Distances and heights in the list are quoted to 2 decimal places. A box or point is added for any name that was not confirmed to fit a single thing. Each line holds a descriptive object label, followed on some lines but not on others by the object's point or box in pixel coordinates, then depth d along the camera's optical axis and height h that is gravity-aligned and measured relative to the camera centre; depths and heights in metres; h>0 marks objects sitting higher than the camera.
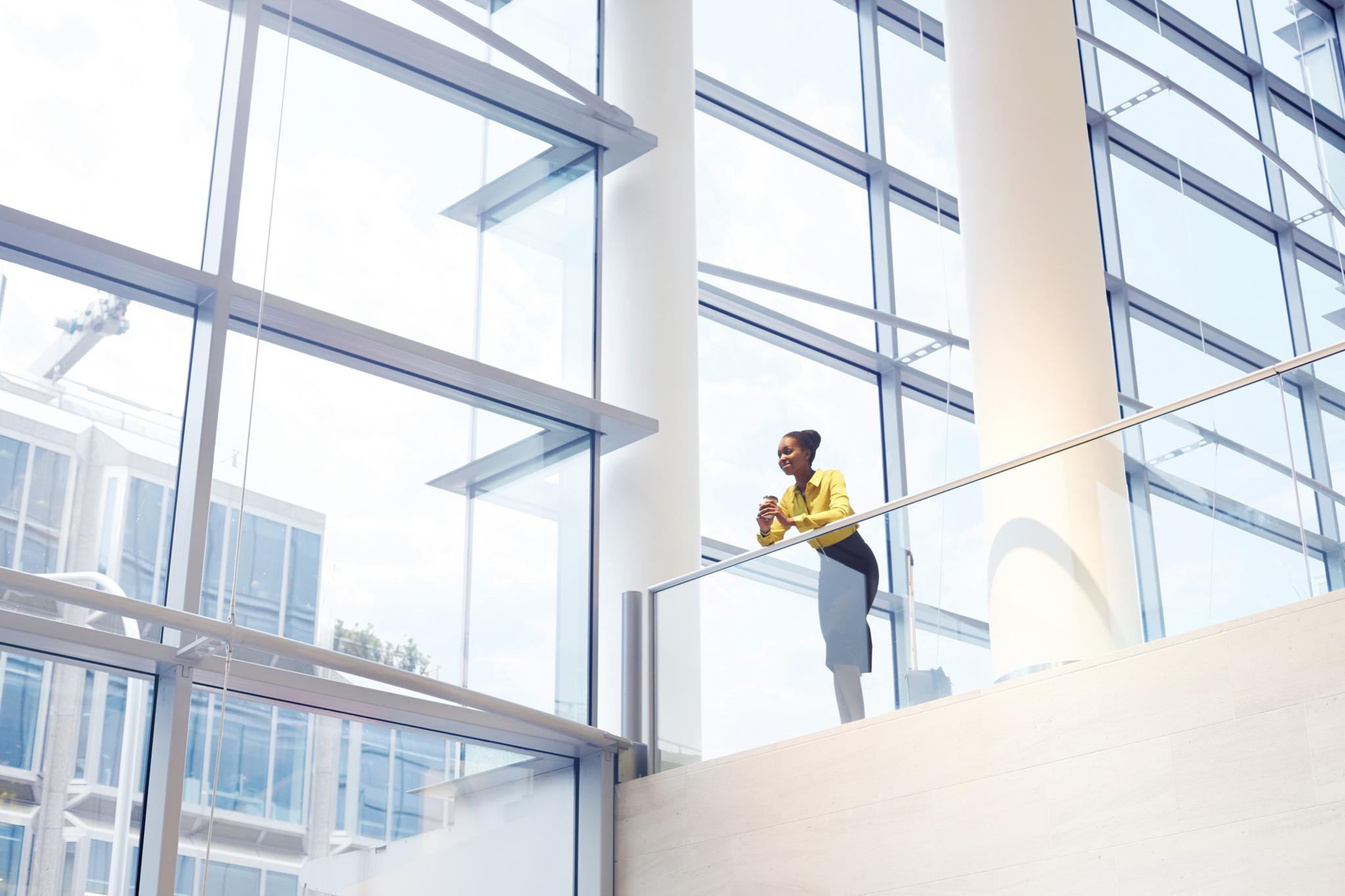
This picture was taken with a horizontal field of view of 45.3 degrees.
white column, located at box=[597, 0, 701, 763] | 11.20 +5.31
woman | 9.19 +2.91
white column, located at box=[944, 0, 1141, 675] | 8.35 +4.49
